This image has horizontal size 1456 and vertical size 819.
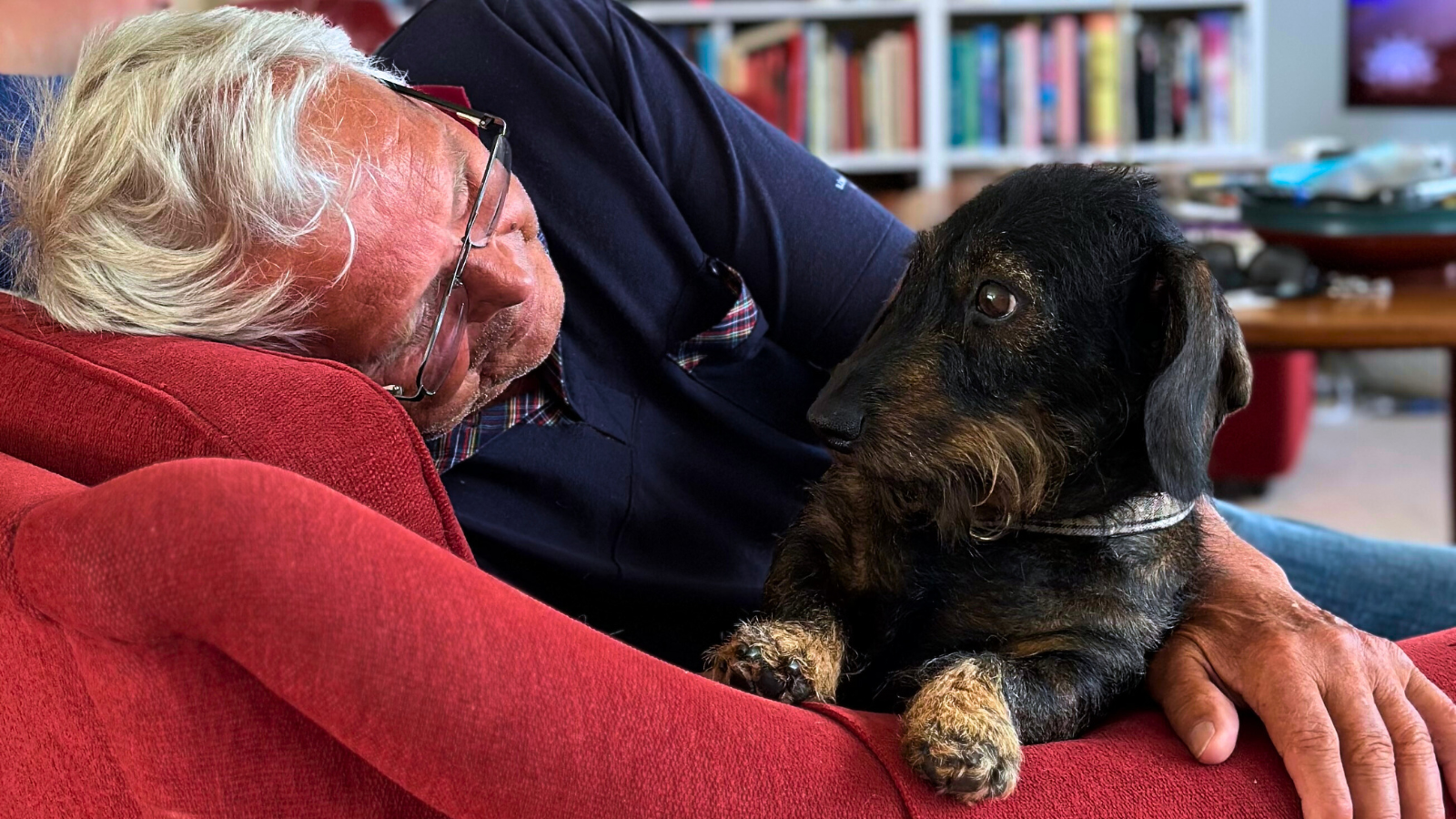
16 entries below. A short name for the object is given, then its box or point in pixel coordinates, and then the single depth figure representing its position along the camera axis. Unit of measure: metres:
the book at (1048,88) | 4.80
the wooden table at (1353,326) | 2.38
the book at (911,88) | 4.85
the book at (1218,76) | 4.78
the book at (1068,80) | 4.77
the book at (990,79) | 4.83
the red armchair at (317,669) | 0.75
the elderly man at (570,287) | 1.11
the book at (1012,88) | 4.82
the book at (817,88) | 4.88
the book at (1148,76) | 4.81
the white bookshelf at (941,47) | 4.79
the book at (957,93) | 4.86
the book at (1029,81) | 4.79
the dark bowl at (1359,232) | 2.59
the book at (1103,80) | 4.74
